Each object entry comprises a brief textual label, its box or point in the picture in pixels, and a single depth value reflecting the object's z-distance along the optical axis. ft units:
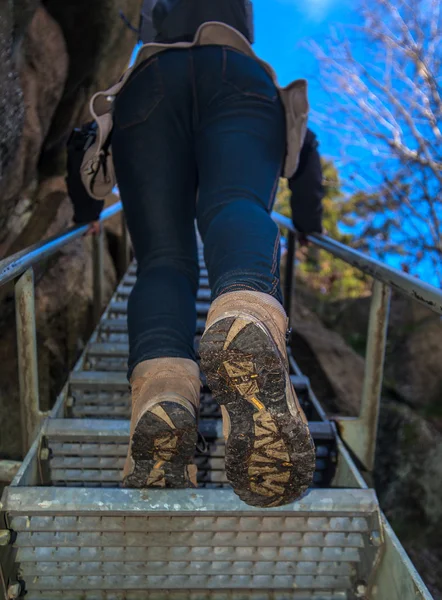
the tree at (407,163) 27.32
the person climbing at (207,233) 3.54
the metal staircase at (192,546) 3.92
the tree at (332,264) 35.40
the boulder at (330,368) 12.93
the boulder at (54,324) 9.98
